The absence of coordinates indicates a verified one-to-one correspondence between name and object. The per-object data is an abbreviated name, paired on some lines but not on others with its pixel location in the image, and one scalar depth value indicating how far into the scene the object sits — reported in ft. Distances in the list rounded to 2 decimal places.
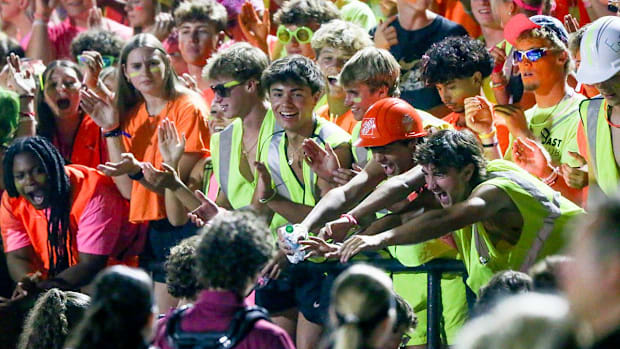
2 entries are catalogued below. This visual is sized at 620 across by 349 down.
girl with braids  46.11
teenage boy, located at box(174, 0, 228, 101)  54.13
